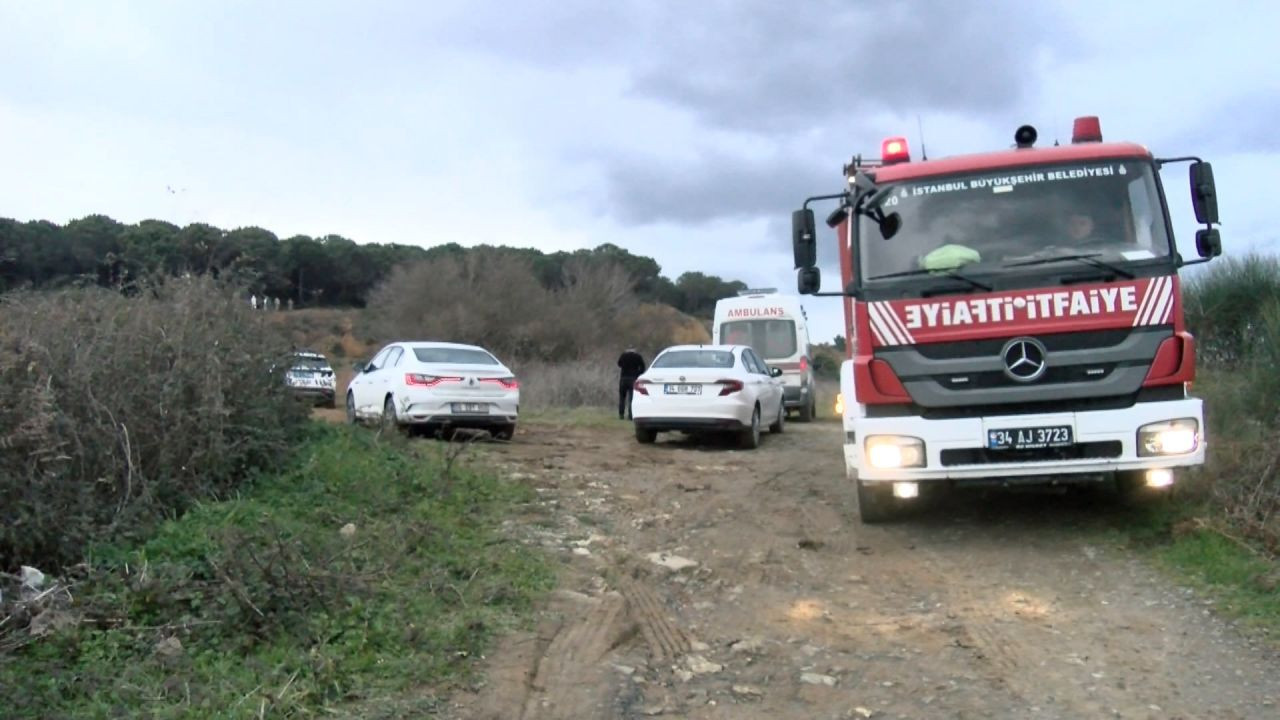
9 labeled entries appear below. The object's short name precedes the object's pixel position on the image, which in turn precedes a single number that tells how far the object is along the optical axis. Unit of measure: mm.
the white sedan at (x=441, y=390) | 14219
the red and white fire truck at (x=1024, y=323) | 7594
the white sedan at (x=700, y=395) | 14219
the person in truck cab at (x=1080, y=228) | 7926
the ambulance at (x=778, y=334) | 21750
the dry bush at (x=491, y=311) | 47000
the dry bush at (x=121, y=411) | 6379
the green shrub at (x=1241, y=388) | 7656
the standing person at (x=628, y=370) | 20469
